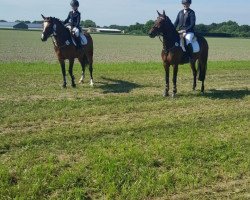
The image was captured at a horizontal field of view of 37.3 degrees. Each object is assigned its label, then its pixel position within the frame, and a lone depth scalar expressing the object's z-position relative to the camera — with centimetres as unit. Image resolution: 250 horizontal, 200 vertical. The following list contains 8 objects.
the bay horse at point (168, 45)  1170
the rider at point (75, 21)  1382
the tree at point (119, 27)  14349
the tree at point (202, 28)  12121
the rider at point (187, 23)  1213
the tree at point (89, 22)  14766
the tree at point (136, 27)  13188
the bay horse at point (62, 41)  1290
